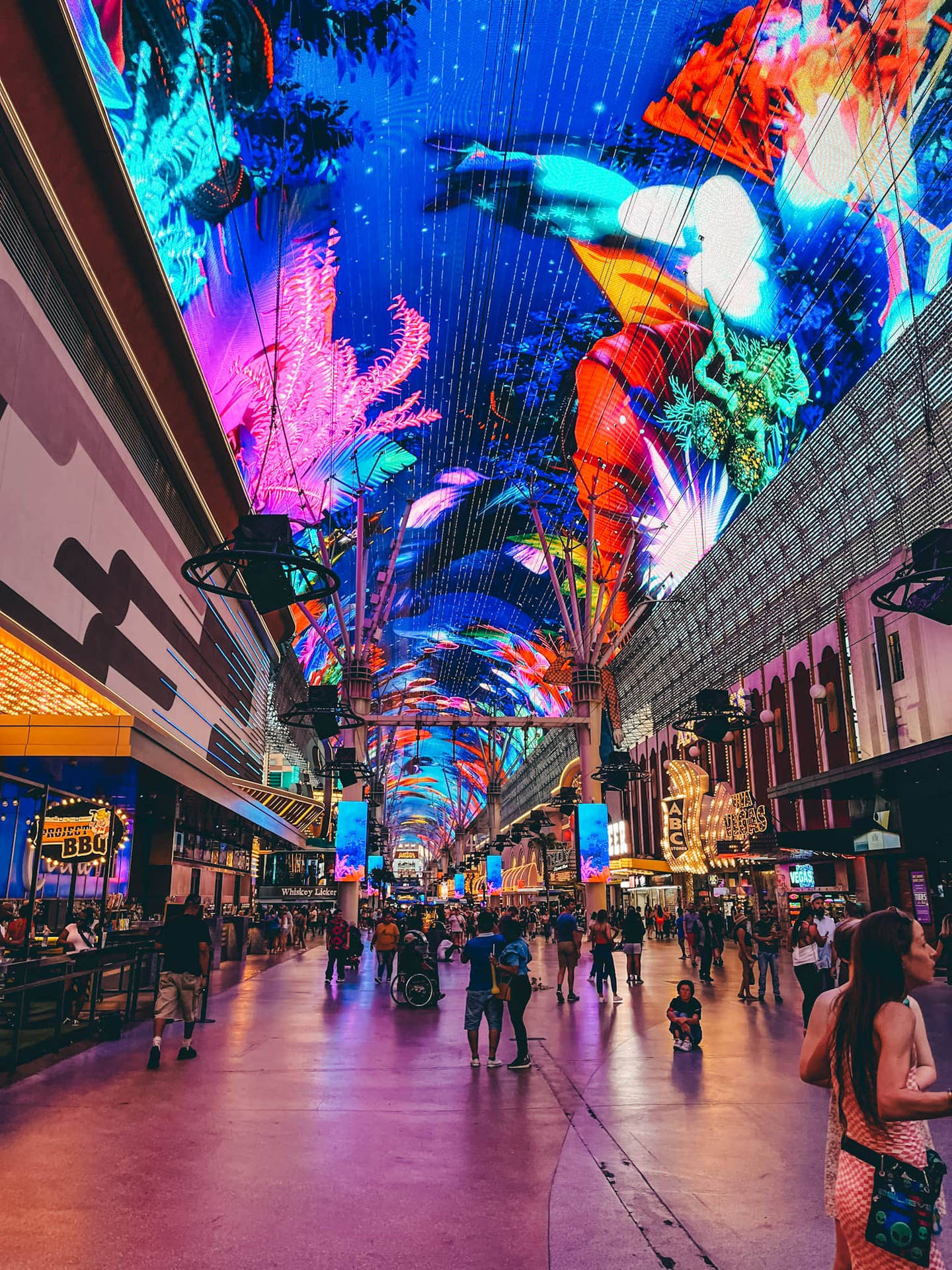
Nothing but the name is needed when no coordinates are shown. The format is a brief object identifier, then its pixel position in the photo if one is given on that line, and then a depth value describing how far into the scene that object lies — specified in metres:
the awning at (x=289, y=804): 24.33
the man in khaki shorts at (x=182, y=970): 9.02
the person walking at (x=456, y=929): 28.61
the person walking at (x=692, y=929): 20.80
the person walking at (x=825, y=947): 12.38
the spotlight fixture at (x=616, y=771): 27.71
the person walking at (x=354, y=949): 22.19
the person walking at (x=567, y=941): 15.64
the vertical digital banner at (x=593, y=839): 28.70
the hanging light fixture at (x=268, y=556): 9.60
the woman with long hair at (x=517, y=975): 9.09
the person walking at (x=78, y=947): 11.30
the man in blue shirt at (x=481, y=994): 9.14
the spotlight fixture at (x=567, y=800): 33.56
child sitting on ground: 9.82
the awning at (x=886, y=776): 14.53
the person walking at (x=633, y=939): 18.09
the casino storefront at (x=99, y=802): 10.66
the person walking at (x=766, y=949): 15.45
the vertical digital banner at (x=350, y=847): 29.70
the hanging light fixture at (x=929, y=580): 12.70
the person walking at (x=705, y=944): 18.81
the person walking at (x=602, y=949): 16.20
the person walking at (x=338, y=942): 18.38
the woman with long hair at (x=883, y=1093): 2.56
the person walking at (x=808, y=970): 11.47
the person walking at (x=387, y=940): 18.50
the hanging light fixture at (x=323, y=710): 24.31
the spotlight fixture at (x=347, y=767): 27.64
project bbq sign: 15.97
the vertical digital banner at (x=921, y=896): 19.97
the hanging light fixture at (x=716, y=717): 21.73
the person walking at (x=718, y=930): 25.80
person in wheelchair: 14.47
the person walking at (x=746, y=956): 15.10
